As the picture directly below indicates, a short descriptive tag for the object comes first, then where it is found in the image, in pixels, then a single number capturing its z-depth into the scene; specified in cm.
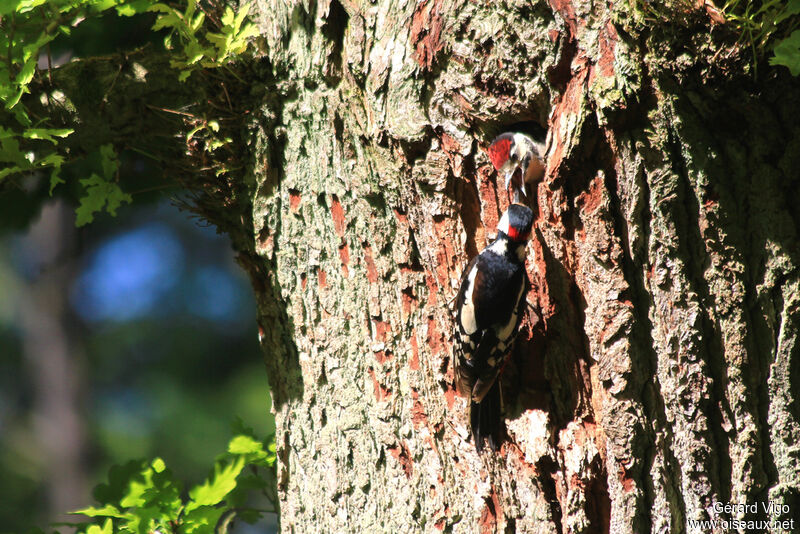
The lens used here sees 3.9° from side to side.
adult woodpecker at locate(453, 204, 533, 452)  1055
